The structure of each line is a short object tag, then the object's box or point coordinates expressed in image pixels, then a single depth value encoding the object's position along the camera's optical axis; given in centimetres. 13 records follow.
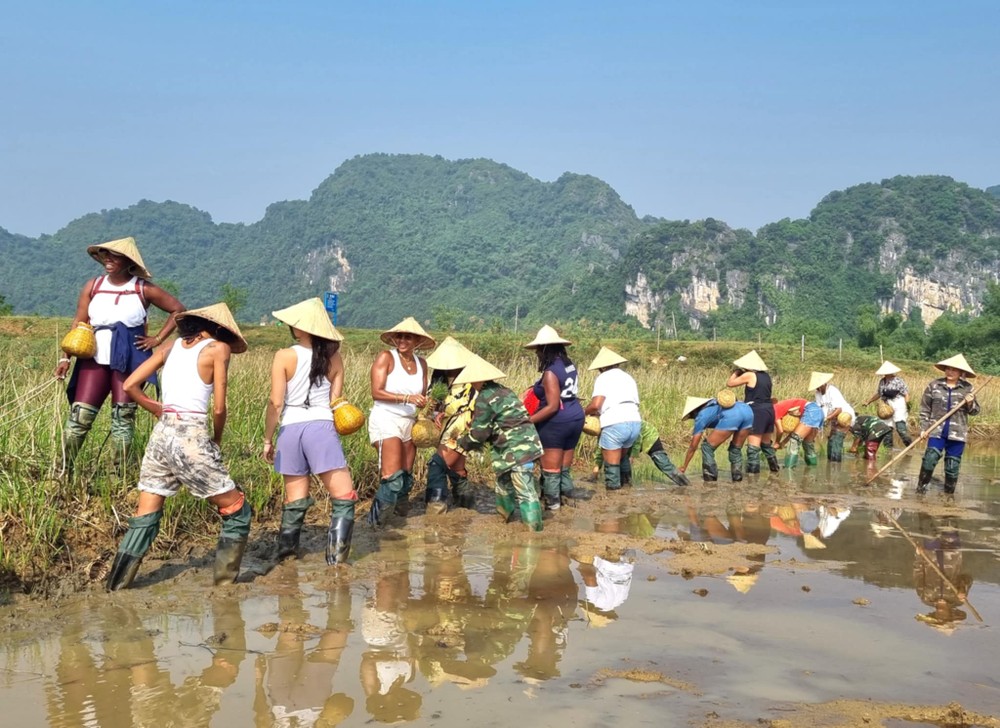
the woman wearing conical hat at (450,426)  743
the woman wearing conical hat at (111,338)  584
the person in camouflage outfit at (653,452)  987
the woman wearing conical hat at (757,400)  1112
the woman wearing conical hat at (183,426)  491
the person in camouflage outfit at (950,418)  1001
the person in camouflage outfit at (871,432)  1276
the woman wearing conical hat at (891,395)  1295
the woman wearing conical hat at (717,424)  1055
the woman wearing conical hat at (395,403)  693
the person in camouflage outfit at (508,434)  707
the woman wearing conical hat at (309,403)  541
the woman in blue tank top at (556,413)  812
